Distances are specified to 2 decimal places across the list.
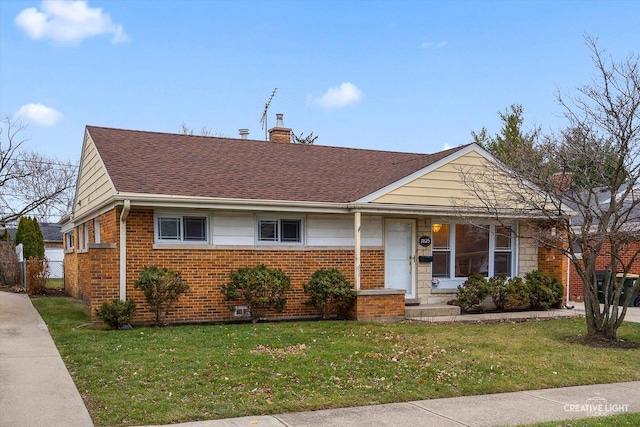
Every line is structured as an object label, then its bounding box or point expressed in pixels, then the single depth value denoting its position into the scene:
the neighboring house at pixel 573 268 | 19.17
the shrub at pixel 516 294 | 14.52
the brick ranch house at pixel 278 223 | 12.20
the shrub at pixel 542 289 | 14.92
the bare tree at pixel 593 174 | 10.30
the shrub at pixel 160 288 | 11.52
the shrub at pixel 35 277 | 19.03
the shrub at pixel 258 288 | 12.29
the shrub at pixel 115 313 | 11.35
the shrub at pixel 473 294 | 14.12
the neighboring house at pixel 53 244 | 32.78
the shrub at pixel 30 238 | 27.42
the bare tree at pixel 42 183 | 35.19
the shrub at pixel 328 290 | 12.84
